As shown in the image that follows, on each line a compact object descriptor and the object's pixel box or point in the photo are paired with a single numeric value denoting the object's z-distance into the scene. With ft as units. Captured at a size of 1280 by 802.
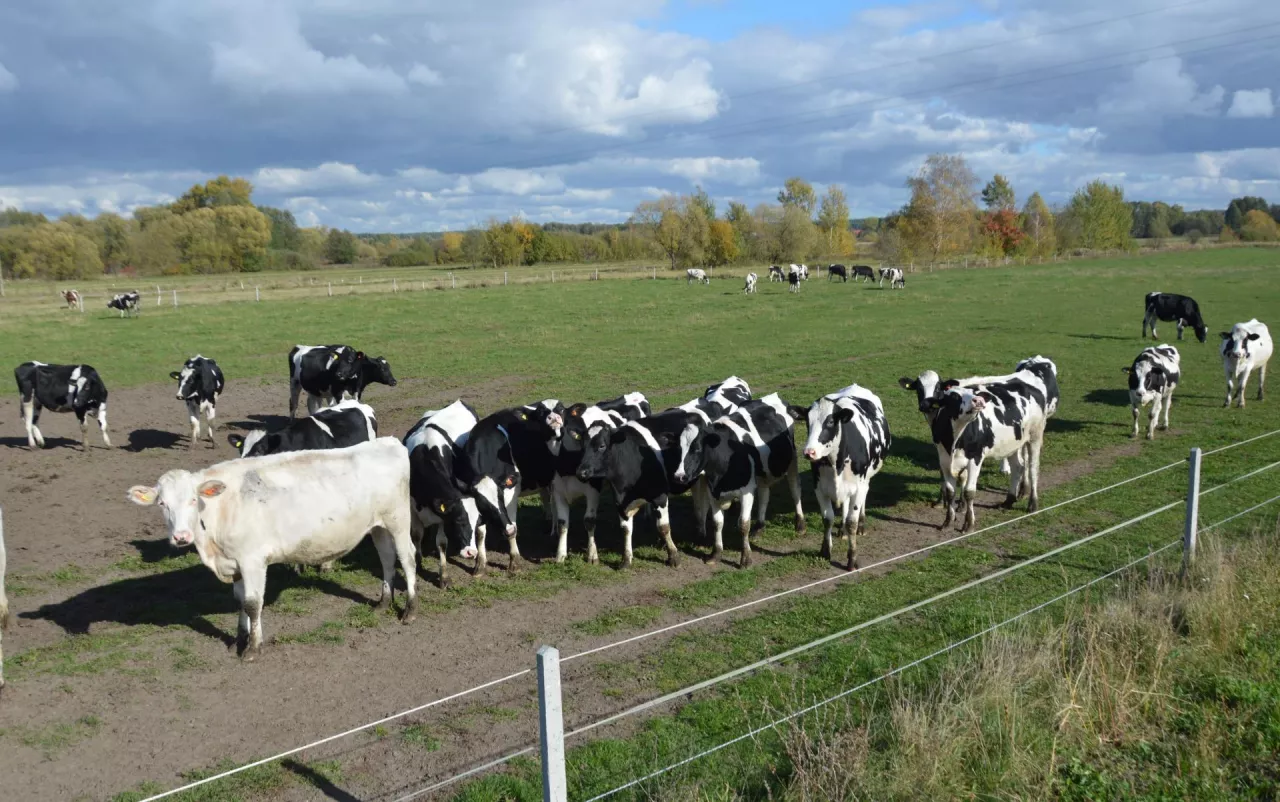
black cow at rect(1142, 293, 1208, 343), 92.89
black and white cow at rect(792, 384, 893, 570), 33.47
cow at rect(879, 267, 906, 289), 176.04
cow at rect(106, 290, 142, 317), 134.62
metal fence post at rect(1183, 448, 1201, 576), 25.95
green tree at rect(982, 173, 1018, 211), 332.60
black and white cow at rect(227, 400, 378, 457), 35.53
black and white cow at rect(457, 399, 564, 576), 34.22
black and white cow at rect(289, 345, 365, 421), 59.82
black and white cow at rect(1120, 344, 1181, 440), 53.01
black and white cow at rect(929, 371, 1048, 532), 37.29
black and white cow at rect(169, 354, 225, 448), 56.24
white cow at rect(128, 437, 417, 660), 26.35
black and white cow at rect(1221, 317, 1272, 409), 61.62
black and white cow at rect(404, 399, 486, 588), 32.58
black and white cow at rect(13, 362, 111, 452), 55.31
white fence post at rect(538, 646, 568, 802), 13.34
